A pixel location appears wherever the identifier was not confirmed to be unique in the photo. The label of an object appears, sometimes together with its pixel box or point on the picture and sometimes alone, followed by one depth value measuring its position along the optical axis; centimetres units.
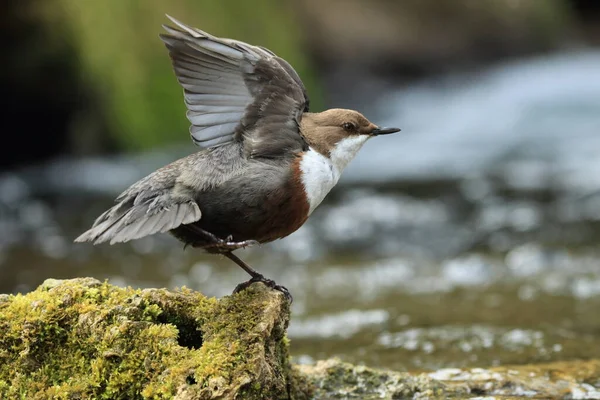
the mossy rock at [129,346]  570
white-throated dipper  696
